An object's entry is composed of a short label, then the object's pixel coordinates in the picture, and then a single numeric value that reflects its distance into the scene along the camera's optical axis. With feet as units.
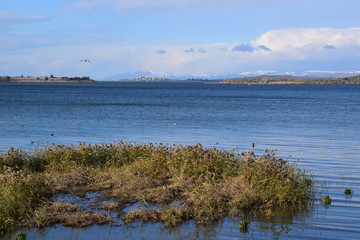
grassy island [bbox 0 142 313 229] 38.75
